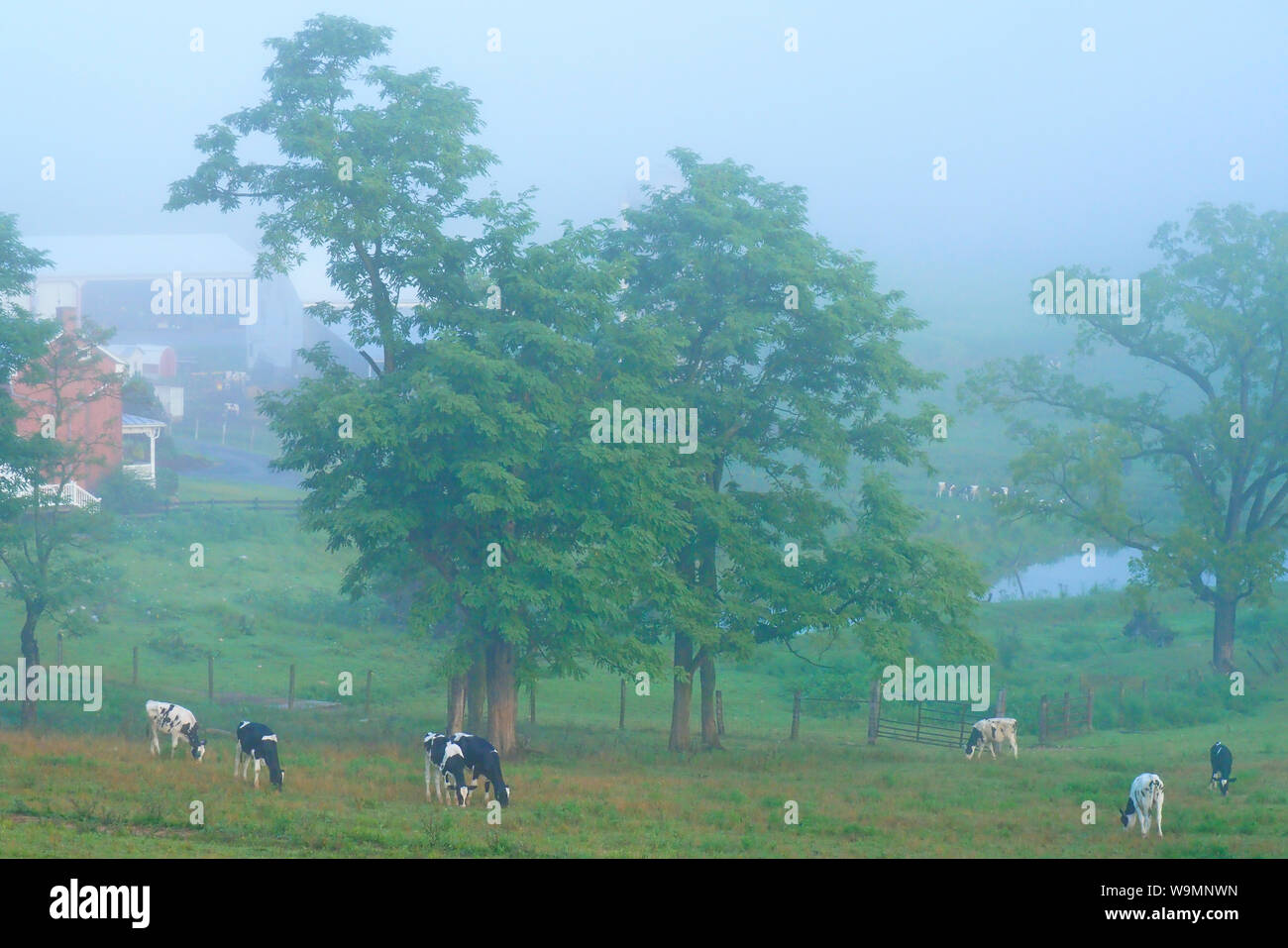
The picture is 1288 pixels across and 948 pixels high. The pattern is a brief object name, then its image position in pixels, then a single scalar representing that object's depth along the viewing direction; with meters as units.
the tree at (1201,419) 42.38
